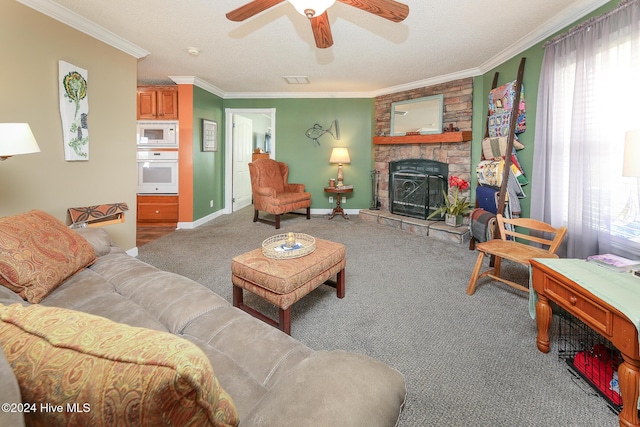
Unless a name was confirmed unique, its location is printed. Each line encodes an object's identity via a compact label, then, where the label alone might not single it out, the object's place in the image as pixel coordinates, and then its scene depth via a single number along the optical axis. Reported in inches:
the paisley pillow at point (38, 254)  56.1
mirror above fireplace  196.9
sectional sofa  17.7
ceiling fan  67.8
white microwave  195.9
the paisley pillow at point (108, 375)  17.5
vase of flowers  174.7
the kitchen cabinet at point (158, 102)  196.5
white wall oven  197.6
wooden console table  48.4
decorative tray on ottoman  84.0
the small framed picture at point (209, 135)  210.4
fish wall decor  240.4
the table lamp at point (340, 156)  228.4
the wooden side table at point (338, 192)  225.8
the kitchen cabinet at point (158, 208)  200.3
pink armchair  197.8
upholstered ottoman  73.3
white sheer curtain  83.3
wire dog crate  57.9
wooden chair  87.0
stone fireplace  183.6
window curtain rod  83.0
